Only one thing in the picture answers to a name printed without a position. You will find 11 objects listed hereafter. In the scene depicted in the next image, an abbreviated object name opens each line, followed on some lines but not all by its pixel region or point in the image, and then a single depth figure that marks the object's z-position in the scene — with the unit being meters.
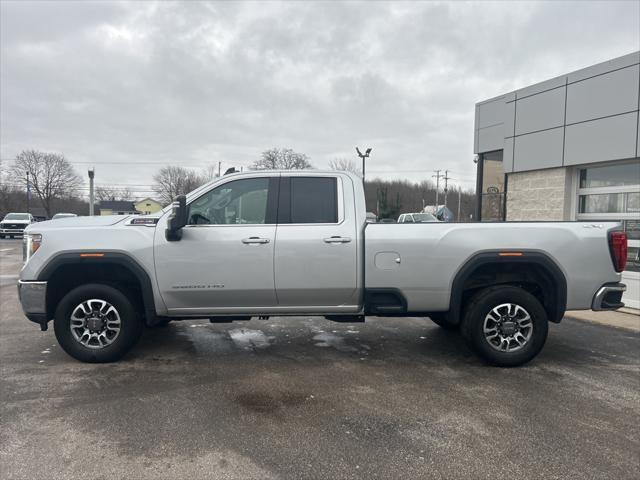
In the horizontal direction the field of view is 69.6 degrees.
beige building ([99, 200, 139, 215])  77.19
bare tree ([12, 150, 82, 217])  73.38
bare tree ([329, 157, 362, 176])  57.32
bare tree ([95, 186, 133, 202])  91.38
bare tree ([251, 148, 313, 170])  59.91
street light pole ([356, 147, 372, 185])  24.94
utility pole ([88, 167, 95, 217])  21.61
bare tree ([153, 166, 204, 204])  76.62
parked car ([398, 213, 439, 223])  26.94
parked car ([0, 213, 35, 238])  31.25
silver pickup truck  4.79
